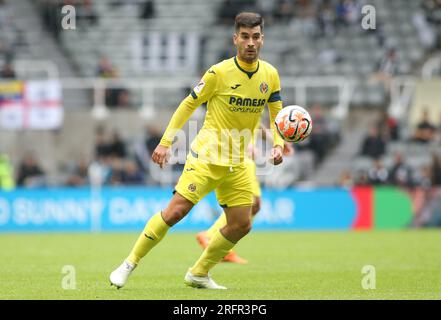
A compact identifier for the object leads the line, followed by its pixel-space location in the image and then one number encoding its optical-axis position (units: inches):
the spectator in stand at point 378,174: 922.1
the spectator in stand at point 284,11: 1125.6
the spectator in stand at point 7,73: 999.8
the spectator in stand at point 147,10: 1144.8
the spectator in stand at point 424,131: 951.6
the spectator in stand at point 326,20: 1085.1
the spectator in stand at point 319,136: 954.1
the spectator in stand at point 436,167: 928.3
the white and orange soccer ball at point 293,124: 389.1
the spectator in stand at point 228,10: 1143.0
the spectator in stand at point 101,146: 951.0
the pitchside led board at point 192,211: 887.7
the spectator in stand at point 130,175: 936.3
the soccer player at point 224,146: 379.6
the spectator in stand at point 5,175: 943.3
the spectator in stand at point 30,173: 941.2
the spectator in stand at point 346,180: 937.5
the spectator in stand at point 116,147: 948.6
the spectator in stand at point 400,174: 912.3
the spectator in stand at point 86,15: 1136.8
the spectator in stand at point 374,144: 938.1
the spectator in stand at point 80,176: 949.8
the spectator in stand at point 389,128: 959.6
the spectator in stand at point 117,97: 1002.1
